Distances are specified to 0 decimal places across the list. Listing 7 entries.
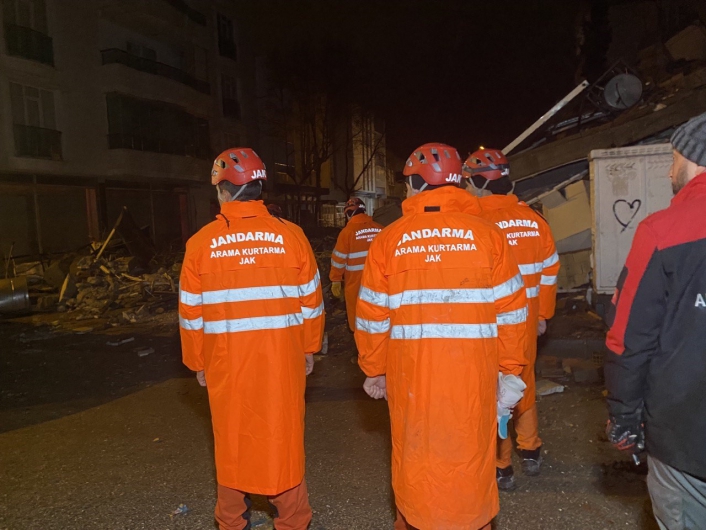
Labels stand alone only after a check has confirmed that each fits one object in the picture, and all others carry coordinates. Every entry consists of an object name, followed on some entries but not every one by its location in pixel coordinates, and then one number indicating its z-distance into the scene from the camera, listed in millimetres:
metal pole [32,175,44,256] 20562
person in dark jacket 1881
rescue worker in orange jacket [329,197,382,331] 6801
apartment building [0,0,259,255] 20078
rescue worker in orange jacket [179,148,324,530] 2908
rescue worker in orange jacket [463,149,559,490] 3840
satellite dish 10000
